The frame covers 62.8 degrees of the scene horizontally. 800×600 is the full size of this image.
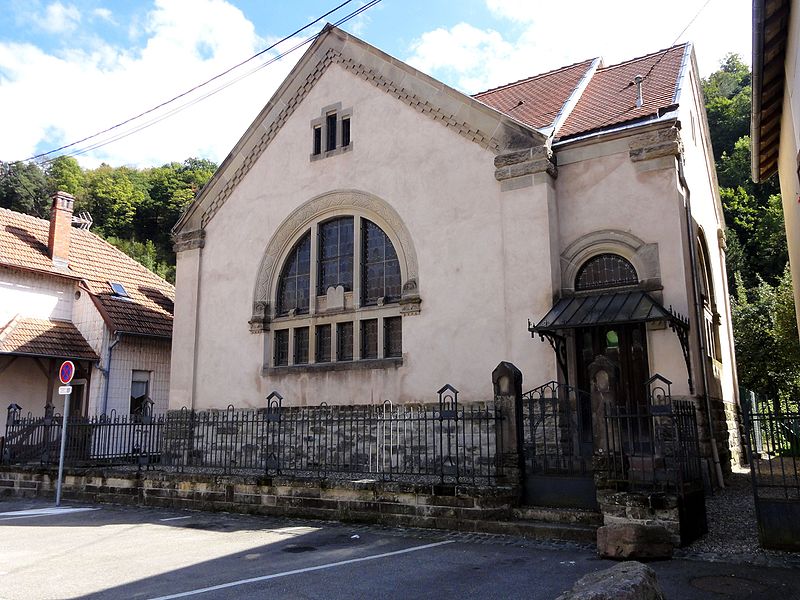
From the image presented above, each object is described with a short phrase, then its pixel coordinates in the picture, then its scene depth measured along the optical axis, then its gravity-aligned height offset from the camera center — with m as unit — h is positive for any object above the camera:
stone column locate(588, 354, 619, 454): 9.84 +0.58
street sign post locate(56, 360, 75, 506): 14.61 +1.17
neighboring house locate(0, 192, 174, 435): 22.25 +3.91
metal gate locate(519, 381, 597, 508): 10.10 -0.63
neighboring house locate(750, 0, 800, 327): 10.09 +6.22
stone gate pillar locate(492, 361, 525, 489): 10.62 +0.17
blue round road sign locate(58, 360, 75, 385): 14.62 +1.51
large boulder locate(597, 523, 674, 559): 8.20 -1.38
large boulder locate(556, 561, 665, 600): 5.14 -1.24
